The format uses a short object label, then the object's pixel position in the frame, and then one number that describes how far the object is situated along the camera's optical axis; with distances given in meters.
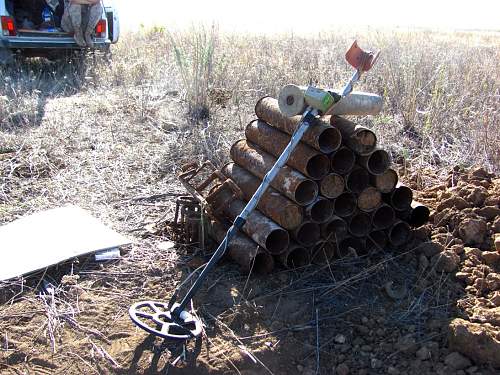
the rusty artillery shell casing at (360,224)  3.51
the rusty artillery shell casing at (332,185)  3.26
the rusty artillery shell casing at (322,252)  3.44
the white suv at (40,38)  7.91
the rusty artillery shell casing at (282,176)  3.26
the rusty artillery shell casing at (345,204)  3.42
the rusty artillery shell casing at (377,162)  3.33
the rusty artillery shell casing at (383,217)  3.57
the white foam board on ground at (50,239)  3.43
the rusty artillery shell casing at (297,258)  3.41
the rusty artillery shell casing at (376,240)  3.60
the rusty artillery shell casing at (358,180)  3.38
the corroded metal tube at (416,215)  3.64
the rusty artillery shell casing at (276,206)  3.28
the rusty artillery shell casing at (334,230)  3.43
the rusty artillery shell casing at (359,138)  3.22
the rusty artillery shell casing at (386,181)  3.40
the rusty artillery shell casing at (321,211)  3.31
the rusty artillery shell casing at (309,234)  3.38
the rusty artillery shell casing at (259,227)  3.29
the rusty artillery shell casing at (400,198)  3.56
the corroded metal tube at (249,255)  3.32
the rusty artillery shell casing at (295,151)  3.24
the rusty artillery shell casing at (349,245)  3.54
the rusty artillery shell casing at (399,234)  3.61
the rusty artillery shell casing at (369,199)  3.40
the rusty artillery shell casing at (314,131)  3.17
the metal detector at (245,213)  2.89
